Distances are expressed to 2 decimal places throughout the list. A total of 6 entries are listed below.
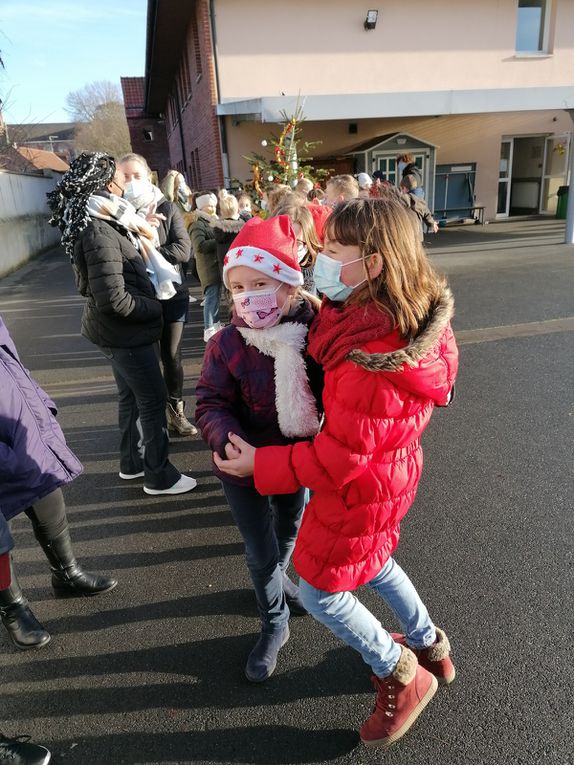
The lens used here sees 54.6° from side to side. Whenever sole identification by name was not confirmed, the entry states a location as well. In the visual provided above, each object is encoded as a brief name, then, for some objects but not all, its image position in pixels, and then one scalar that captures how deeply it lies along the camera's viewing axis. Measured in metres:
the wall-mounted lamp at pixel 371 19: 14.12
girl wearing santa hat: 1.88
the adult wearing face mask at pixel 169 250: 3.62
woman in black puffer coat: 2.93
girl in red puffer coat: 1.56
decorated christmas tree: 8.12
